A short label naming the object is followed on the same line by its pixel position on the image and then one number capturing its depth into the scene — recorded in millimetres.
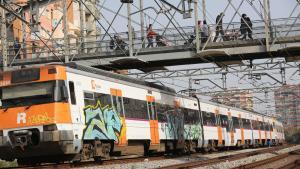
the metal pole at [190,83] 44216
